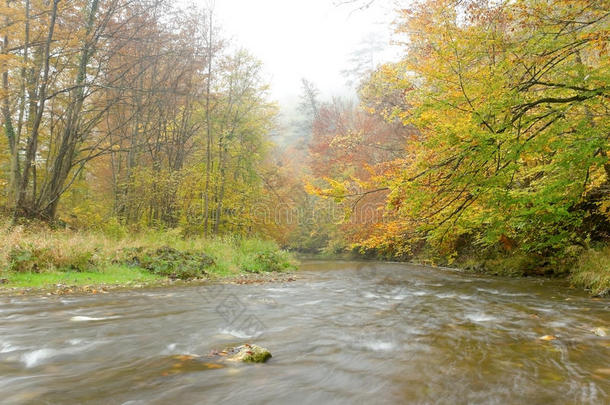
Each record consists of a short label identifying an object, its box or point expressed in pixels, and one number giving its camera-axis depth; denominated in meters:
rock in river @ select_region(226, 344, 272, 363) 3.27
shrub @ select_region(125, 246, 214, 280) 10.14
